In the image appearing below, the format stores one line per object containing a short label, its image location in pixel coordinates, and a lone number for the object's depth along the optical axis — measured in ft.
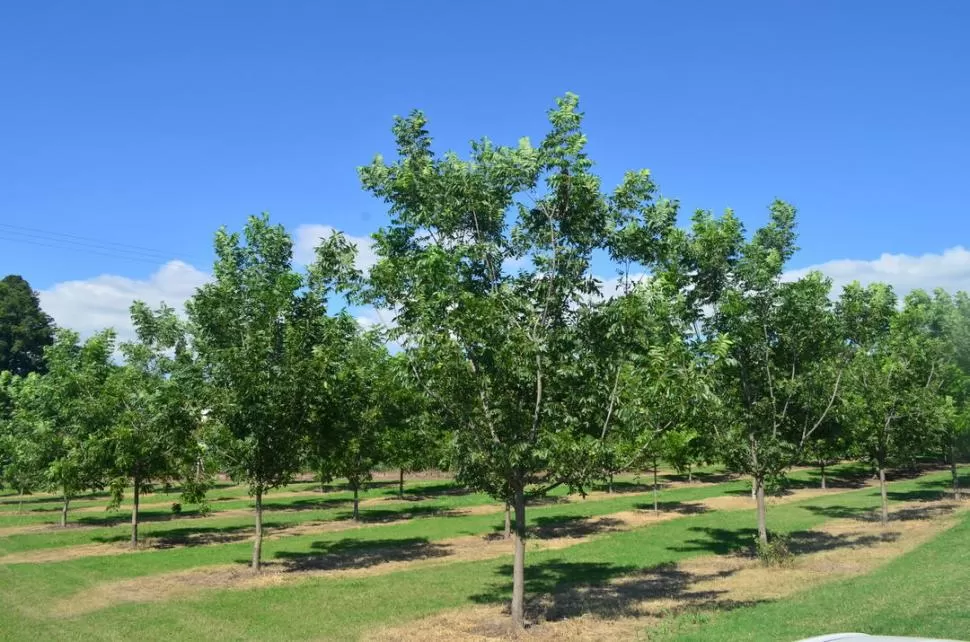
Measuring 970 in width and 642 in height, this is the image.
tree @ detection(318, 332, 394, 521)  67.05
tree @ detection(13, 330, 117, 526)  82.64
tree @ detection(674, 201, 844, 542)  63.98
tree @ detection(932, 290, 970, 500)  115.35
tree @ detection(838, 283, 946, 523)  90.12
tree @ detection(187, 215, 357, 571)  61.82
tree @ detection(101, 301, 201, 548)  78.54
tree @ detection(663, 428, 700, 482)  115.75
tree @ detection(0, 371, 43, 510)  103.46
